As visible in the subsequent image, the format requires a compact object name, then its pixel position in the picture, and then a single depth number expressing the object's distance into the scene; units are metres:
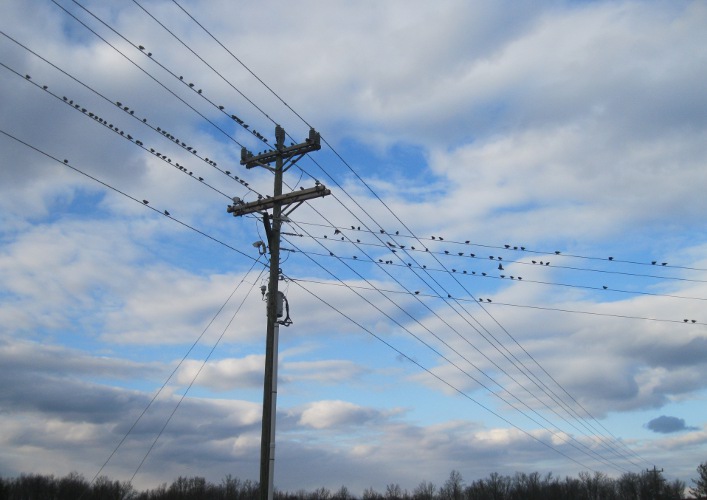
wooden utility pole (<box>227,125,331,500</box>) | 15.38
